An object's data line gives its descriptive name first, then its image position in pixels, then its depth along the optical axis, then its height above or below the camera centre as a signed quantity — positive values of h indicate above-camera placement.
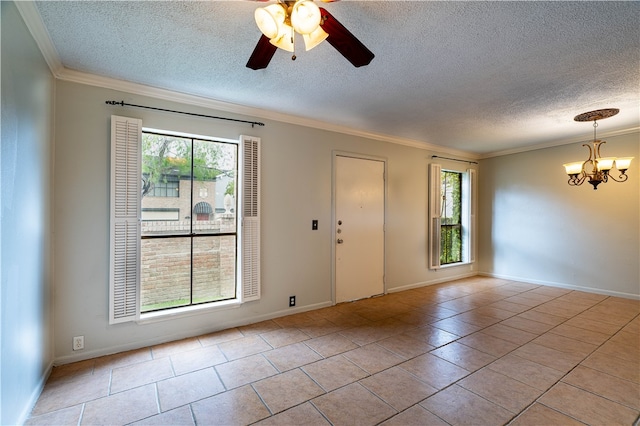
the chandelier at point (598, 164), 3.45 +0.62
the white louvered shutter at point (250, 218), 3.33 -0.05
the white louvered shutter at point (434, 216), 5.25 -0.03
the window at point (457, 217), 5.77 -0.05
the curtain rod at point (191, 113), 2.69 +1.05
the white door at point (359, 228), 4.21 -0.21
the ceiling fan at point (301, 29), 1.39 +0.95
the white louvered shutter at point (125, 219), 2.63 -0.05
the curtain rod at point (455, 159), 5.36 +1.08
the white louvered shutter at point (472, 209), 5.89 +0.12
